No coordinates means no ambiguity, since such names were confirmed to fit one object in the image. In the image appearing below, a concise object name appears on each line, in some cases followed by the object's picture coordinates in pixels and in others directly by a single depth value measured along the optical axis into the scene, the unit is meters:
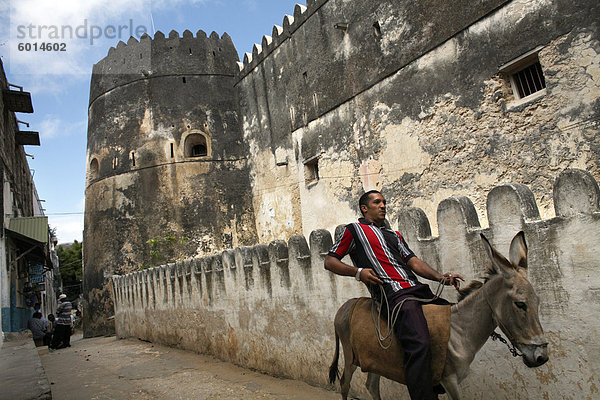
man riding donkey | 2.82
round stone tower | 16.17
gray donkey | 2.58
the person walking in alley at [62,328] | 13.28
